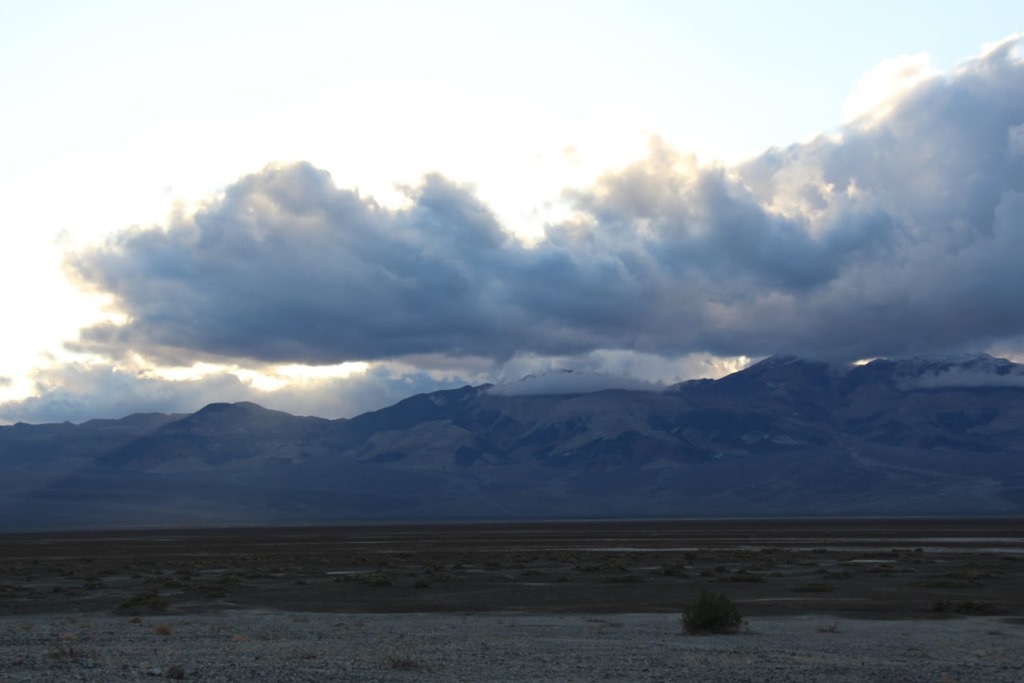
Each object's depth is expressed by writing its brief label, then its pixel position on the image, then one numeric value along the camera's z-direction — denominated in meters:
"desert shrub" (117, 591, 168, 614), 44.56
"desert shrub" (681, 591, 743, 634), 33.81
